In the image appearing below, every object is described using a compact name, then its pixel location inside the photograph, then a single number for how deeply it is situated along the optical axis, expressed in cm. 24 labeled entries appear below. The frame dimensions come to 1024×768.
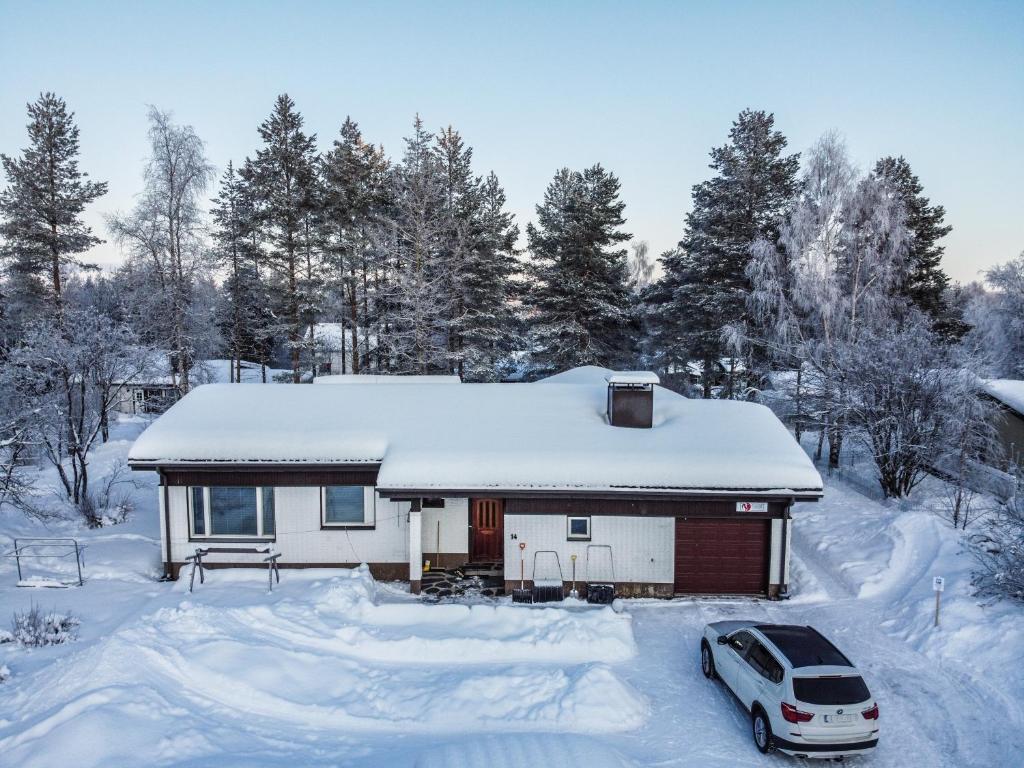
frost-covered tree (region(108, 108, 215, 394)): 2411
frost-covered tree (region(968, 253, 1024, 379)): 3250
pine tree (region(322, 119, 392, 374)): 2970
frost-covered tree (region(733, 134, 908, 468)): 2375
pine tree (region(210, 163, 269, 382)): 3553
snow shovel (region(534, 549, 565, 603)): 1244
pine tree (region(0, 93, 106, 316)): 2473
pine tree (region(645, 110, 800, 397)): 2784
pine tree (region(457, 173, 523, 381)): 3027
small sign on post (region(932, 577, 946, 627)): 1015
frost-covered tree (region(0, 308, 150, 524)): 1889
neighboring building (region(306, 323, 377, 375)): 3048
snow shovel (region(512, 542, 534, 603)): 1242
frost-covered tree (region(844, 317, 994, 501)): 1822
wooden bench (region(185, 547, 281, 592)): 1266
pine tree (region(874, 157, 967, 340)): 2875
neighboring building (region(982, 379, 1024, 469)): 2228
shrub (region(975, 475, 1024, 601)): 1014
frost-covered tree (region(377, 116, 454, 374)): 2712
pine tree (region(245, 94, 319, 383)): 2906
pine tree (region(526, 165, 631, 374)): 3056
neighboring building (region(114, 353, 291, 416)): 2698
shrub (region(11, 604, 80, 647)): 930
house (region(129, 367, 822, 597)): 1268
